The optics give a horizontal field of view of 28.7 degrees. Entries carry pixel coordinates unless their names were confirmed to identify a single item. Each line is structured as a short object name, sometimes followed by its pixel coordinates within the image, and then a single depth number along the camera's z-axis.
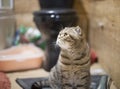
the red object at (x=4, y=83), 1.31
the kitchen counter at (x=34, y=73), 1.68
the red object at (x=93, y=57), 1.96
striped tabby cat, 1.10
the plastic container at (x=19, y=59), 1.76
